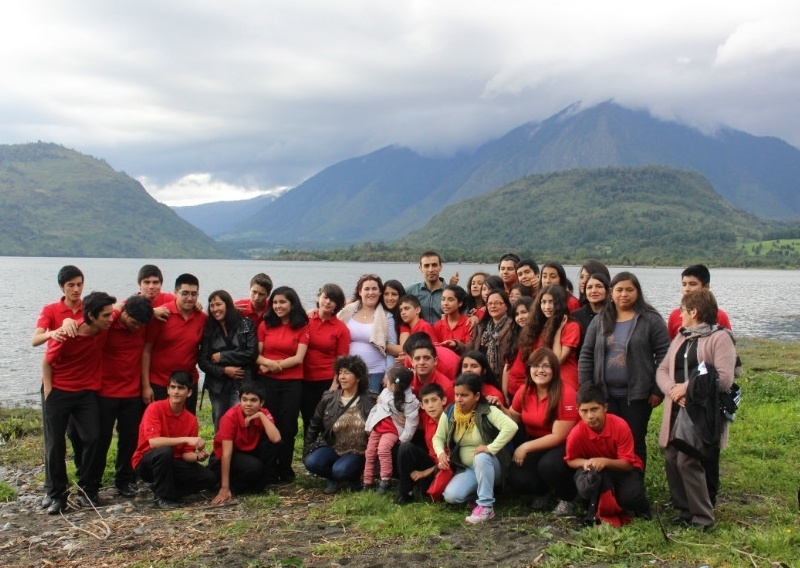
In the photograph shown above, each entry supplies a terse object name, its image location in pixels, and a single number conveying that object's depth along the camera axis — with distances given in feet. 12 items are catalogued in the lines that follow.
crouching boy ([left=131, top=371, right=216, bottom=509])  23.73
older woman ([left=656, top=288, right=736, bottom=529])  19.13
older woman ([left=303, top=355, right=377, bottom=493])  24.50
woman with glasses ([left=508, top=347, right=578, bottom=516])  21.33
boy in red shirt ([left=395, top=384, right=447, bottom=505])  22.57
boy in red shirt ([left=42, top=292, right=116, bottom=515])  22.71
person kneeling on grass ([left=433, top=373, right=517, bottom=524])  21.20
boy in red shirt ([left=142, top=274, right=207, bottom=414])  25.32
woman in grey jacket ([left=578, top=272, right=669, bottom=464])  21.12
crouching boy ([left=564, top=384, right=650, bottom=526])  19.85
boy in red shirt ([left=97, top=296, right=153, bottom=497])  23.79
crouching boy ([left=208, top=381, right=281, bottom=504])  24.43
